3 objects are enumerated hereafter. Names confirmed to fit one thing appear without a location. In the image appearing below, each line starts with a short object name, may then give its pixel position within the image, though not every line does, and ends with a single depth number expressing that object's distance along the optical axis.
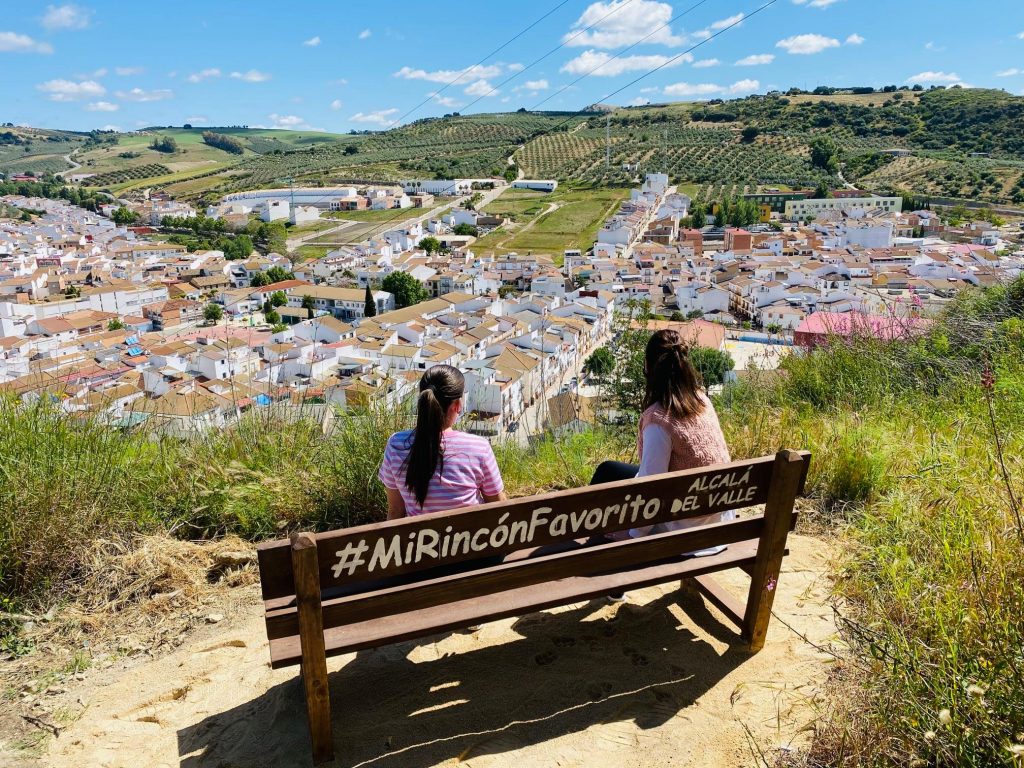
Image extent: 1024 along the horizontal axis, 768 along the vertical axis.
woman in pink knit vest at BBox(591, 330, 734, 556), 1.96
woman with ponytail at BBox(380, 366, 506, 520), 1.79
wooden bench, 1.38
